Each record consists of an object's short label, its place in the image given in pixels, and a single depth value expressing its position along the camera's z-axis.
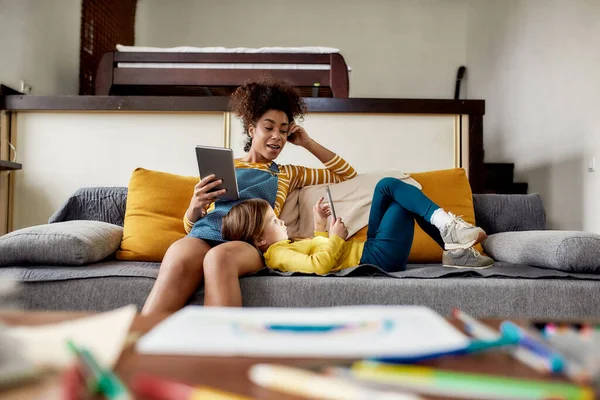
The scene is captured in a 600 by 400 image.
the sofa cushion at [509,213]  2.09
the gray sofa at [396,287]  1.41
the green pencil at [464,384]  0.37
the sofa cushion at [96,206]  2.10
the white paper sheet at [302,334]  0.45
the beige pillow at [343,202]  2.01
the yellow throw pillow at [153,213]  1.87
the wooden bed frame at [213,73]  3.21
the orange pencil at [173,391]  0.34
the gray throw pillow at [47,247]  1.57
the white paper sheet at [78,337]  0.45
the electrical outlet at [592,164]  2.66
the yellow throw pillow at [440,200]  1.97
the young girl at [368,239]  1.56
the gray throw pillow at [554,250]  1.50
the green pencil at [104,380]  0.34
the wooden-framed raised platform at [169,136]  2.63
